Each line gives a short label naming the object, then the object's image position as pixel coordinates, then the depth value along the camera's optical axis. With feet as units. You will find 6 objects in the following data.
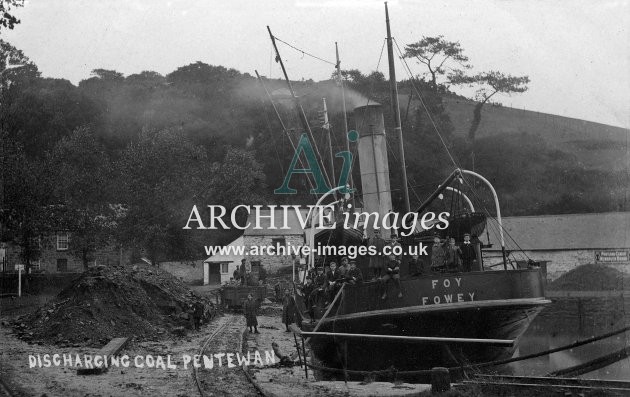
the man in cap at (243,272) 101.12
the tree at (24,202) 90.43
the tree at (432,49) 134.21
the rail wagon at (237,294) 99.50
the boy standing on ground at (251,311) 73.82
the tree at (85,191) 128.16
